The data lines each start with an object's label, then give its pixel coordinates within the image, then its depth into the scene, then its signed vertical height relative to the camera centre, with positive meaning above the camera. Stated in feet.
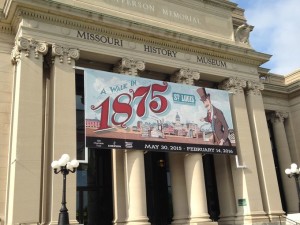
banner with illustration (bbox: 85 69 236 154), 49.38 +14.28
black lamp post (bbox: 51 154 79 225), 35.80 +4.38
